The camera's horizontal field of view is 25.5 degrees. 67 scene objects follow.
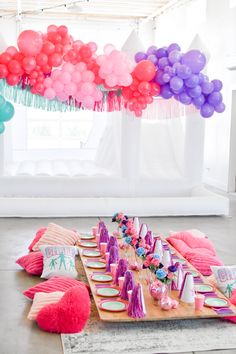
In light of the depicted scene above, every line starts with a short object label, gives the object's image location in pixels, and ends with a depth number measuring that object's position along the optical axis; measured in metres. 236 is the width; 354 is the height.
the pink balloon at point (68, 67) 5.61
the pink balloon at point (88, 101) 5.80
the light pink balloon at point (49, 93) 5.65
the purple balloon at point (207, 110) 5.86
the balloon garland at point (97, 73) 5.58
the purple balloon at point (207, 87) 5.74
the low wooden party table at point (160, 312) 4.17
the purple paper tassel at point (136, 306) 4.17
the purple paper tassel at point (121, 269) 4.82
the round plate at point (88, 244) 6.02
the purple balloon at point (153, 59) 5.82
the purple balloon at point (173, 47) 5.82
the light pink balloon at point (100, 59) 5.69
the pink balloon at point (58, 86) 5.61
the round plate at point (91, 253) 5.65
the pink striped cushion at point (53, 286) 4.77
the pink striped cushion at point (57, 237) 5.98
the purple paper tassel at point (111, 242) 5.43
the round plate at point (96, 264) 5.26
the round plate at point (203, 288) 4.74
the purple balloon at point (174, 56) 5.68
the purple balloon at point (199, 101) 5.80
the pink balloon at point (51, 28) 5.73
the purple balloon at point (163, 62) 5.73
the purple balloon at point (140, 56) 5.98
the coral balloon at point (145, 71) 5.69
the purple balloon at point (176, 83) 5.61
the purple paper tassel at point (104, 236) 5.88
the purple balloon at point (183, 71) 5.56
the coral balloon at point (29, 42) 5.46
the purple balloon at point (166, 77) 5.68
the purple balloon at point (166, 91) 5.82
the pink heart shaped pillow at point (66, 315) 4.17
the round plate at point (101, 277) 4.89
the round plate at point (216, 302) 4.46
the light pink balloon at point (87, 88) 5.68
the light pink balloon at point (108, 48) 5.84
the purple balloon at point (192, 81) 5.63
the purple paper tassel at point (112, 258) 5.15
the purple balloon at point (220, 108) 5.88
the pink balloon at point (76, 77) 5.62
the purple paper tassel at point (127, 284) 4.46
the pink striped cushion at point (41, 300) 4.37
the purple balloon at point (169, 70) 5.63
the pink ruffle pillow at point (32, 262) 5.56
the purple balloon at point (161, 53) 5.84
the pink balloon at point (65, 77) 5.58
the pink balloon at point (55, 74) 5.61
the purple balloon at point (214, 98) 5.81
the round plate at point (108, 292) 4.56
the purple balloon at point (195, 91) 5.70
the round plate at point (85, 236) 6.33
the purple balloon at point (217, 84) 5.81
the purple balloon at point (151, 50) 5.95
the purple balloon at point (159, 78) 5.76
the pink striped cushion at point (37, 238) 6.23
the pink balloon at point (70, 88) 5.64
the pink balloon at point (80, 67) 5.67
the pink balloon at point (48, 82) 5.64
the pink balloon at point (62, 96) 5.73
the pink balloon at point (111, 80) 5.66
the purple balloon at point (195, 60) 5.64
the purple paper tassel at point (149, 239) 5.55
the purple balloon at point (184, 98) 5.79
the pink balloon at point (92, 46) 5.77
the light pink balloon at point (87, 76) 5.68
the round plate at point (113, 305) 4.28
